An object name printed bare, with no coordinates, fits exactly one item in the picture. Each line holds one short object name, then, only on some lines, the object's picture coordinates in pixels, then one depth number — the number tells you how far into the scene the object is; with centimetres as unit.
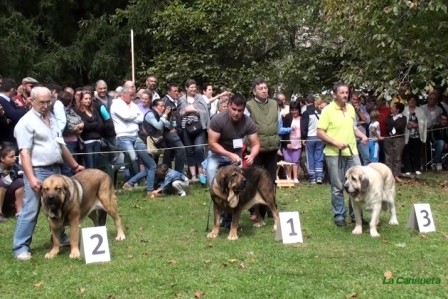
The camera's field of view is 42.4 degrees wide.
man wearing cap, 982
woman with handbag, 1111
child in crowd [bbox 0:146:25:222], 855
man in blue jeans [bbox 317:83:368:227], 760
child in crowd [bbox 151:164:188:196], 1053
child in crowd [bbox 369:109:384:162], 1270
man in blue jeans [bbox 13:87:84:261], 616
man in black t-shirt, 739
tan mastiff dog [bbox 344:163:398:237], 710
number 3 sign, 729
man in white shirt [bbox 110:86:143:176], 1039
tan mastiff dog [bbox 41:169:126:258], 610
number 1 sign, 682
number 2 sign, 611
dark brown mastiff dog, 697
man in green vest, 810
